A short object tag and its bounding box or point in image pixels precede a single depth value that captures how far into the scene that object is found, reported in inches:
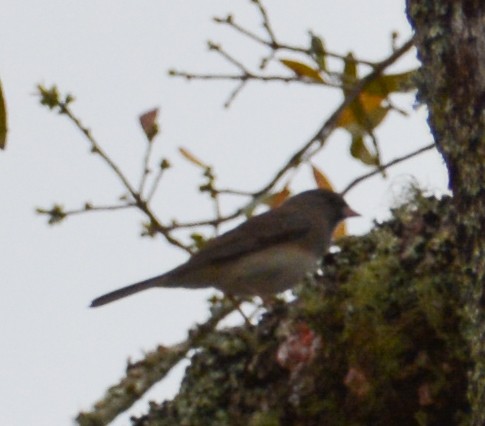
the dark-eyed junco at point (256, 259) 303.0
